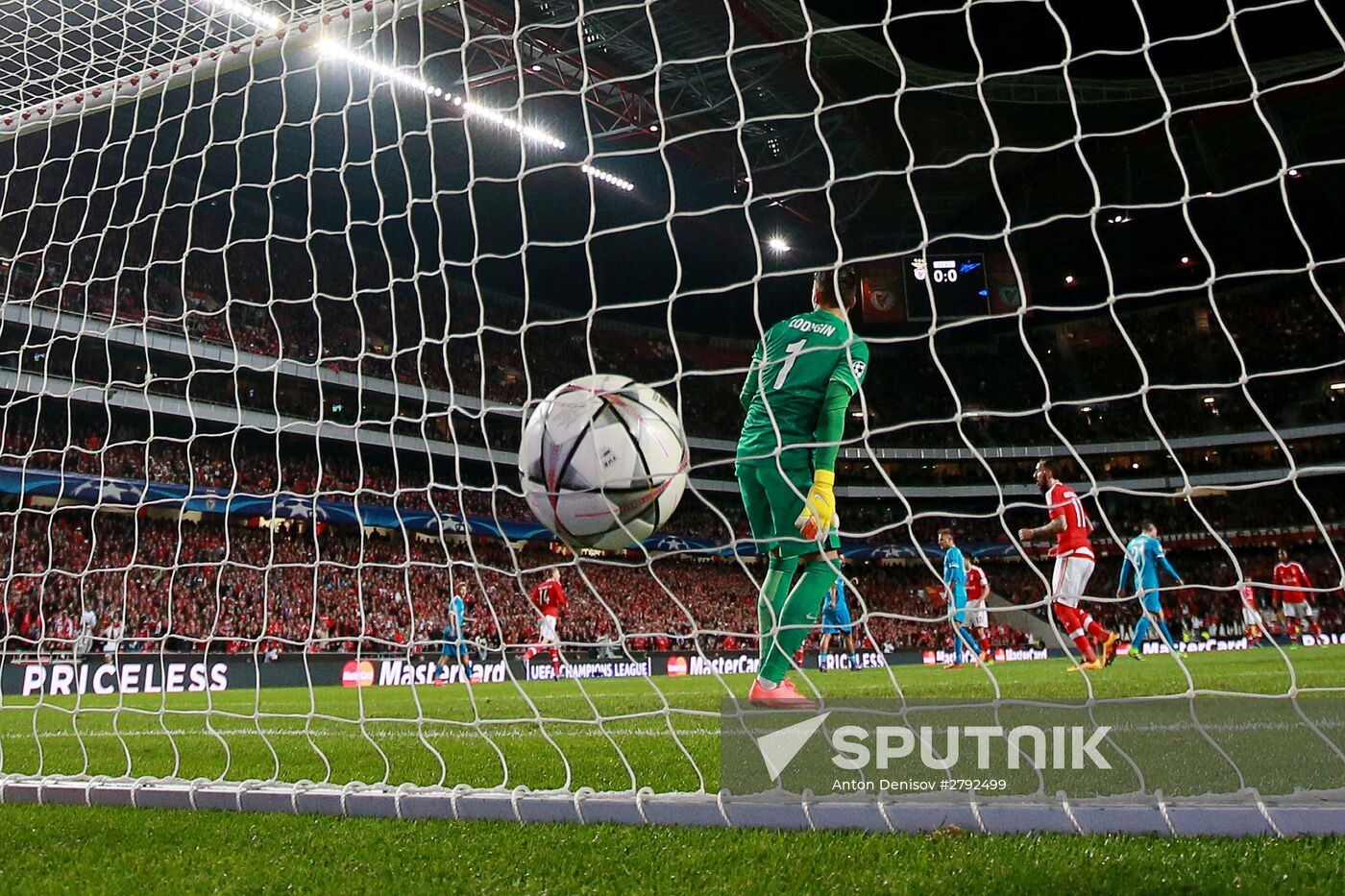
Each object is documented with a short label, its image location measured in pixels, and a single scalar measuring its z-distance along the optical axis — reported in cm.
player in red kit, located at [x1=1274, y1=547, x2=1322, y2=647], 1153
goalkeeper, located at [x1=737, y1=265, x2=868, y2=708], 331
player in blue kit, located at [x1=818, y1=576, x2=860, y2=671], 989
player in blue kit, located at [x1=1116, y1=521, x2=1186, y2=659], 869
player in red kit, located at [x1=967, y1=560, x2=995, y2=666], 985
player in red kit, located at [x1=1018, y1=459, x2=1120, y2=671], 716
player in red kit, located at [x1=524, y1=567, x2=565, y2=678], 1105
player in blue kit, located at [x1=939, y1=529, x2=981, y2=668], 911
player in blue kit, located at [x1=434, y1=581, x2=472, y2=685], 801
